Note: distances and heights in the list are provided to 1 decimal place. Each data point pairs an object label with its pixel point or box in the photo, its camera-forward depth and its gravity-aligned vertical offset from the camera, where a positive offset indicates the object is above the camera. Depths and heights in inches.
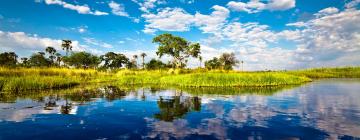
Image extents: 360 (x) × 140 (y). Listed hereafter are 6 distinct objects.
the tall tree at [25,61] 4326.5 +185.0
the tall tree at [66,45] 3870.6 +387.9
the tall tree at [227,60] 3956.7 +175.9
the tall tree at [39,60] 4180.6 +190.1
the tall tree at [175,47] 3280.0 +308.4
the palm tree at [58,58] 4372.0 +230.1
